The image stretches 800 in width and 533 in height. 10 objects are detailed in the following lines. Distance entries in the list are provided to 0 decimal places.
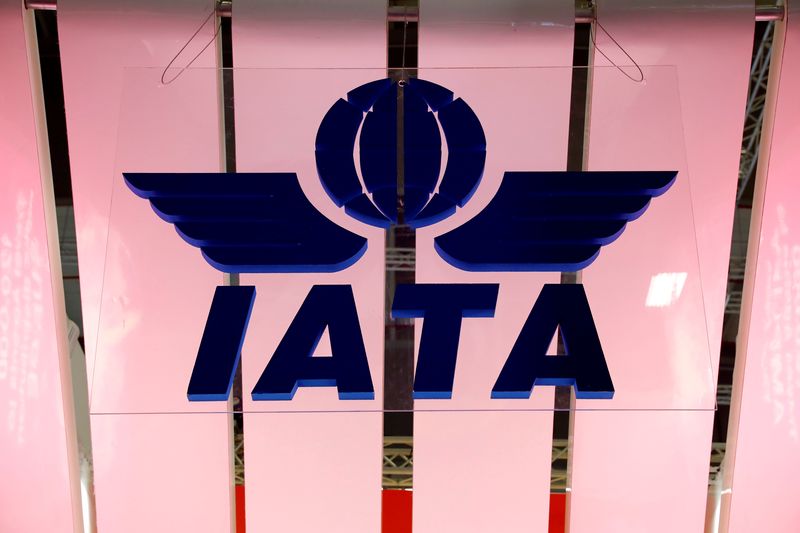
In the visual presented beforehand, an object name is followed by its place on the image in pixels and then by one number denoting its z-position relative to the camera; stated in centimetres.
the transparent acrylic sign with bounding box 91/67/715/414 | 237
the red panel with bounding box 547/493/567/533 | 367
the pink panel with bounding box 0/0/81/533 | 314
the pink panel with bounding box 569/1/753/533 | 238
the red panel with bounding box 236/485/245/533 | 364
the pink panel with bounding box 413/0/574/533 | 242
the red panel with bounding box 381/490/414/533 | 370
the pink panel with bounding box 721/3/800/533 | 320
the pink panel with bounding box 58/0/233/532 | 236
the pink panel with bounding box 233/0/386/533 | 244
